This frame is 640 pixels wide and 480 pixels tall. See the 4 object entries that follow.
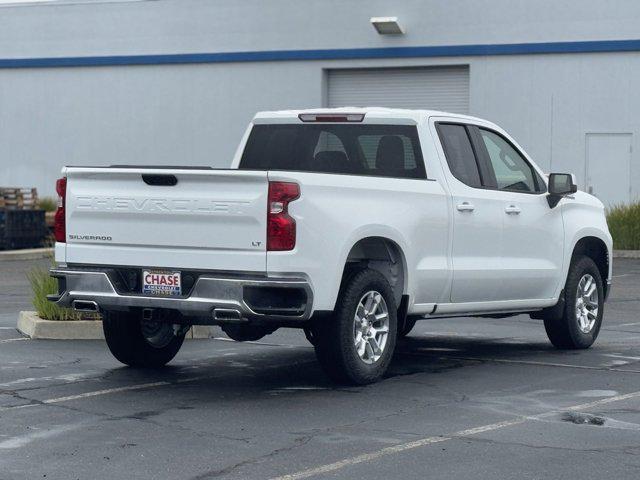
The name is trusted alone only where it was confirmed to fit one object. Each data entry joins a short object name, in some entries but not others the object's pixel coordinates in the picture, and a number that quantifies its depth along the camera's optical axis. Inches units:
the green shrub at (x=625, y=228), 1125.1
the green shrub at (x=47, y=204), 1416.7
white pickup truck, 370.0
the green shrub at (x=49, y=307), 535.2
